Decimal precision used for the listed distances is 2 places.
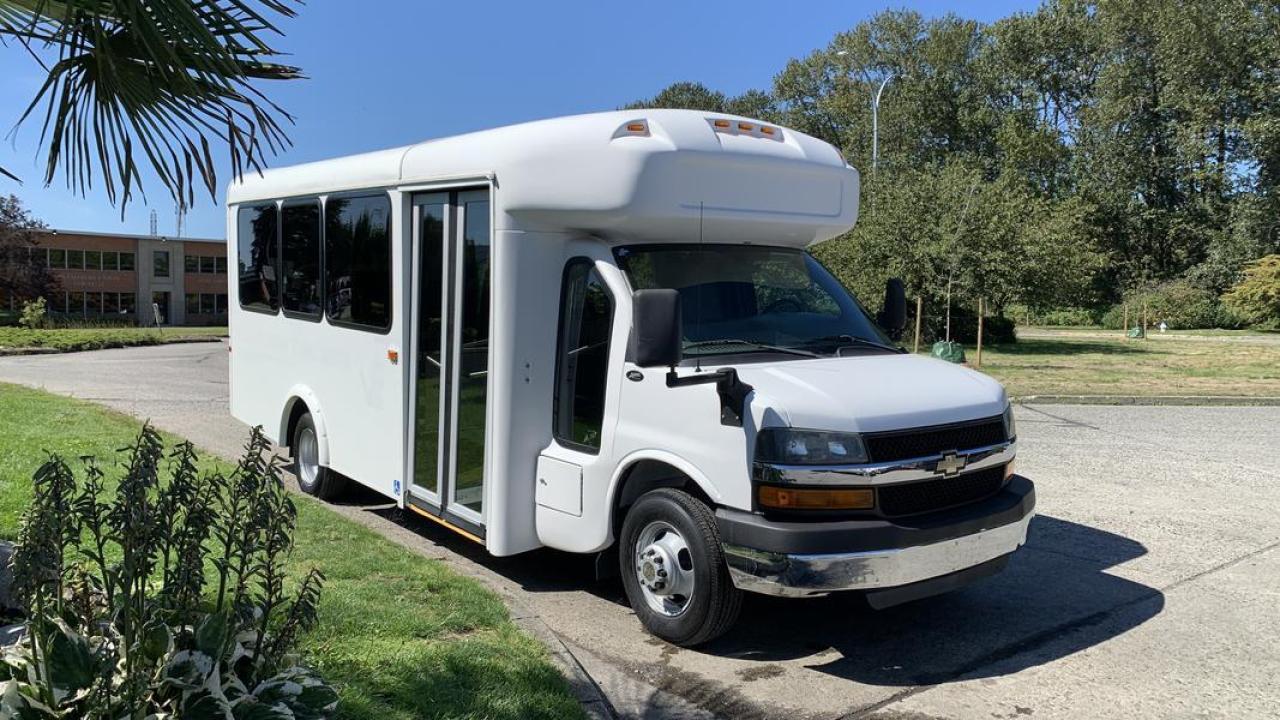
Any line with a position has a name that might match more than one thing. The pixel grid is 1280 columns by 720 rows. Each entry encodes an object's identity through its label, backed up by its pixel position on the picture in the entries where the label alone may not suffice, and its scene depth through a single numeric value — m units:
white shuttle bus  4.57
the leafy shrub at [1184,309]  44.66
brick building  51.47
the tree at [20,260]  42.03
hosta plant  2.80
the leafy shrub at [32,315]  34.06
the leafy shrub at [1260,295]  40.00
